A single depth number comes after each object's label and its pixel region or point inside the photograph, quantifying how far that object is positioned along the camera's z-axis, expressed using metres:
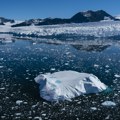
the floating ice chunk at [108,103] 5.41
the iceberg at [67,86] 5.85
